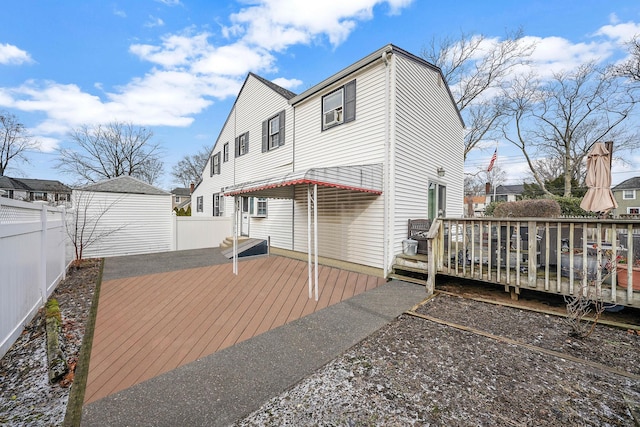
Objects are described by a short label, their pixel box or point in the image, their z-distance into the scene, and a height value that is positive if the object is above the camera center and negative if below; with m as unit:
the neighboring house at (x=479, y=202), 38.25 +1.14
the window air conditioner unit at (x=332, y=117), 7.09 +2.66
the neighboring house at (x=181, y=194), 40.25 +2.44
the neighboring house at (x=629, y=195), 27.16 +1.54
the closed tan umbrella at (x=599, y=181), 4.81 +0.54
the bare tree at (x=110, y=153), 21.77 +5.27
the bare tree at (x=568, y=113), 16.33 +6.86
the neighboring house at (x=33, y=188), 30.42 +2.74
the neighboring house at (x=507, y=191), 41.06 +3.06
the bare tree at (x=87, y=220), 8.85 -0.41
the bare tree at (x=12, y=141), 24.67 +6.97
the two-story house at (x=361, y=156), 5.96 +1.58
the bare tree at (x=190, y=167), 34.05 +6.03
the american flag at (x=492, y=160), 15.46 +2.98
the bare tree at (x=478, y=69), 14.31 +8.43
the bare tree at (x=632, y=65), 13.35 +8.19
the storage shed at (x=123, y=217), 9.30 -0.30
